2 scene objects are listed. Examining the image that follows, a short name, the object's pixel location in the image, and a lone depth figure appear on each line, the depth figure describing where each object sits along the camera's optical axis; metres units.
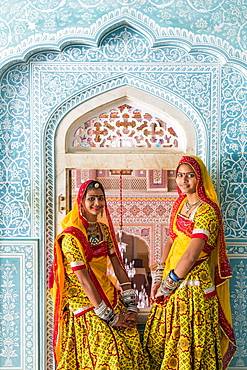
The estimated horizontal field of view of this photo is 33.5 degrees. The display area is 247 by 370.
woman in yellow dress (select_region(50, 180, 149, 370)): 2.59
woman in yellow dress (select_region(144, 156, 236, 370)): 2.61
